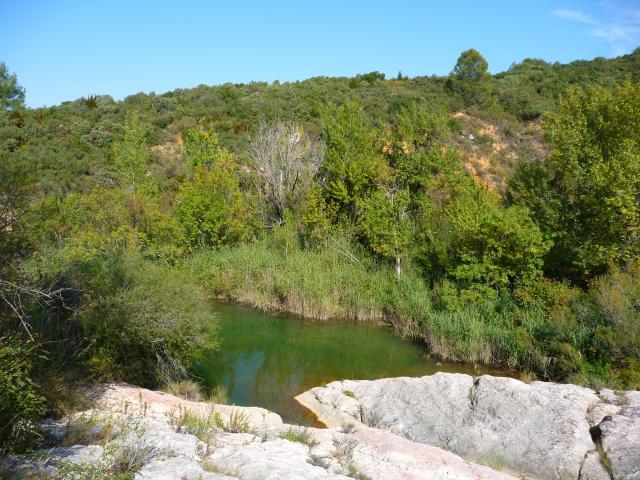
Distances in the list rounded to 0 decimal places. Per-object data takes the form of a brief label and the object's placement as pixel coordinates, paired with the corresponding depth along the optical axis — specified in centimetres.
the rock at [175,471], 618
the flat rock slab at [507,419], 926
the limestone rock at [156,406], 930
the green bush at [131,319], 1092
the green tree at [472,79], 5078
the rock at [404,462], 794
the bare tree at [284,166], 2633
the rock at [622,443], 866
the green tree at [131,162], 2683
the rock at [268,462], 684
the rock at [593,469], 884
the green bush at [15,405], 697
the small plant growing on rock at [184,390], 1186
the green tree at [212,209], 2322
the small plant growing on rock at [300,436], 873
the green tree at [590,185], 1588
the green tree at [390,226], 2052
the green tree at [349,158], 2372
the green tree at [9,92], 1137
